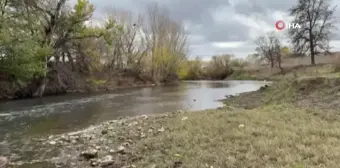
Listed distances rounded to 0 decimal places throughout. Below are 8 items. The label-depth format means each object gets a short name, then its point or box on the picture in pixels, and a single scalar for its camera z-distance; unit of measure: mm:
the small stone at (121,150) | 7554
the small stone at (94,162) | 6830
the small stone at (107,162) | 6695
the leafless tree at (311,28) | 41188
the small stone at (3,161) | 7222
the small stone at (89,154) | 7473
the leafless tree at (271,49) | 66125
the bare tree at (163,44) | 50906
